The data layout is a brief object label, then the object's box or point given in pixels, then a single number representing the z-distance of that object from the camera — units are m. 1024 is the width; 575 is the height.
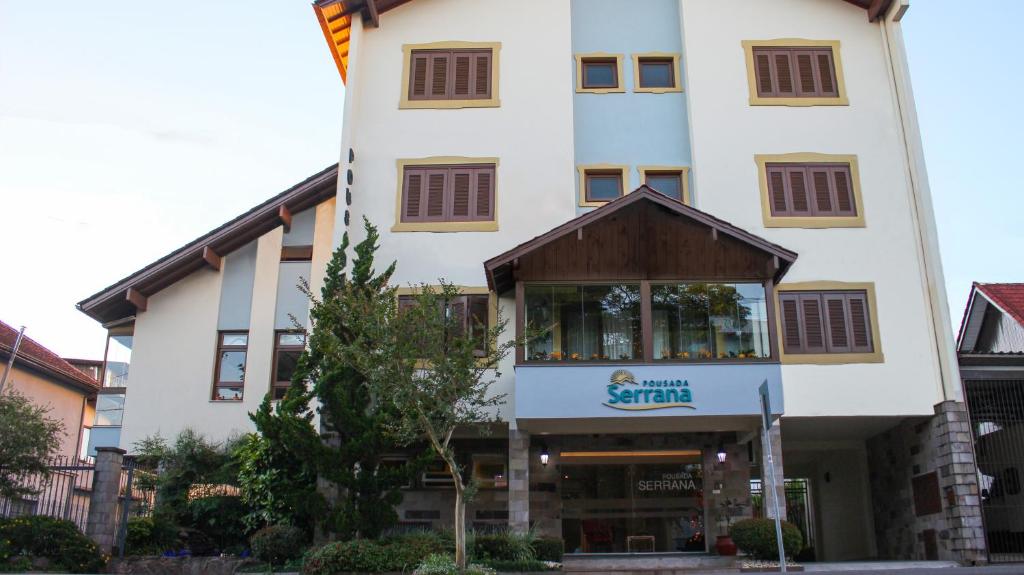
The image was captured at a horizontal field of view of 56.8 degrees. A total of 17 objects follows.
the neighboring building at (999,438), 20.86
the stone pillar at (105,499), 18.56
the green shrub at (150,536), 19.33
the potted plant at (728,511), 21.44
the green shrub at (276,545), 18.19
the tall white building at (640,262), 20.20
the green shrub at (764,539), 18.08
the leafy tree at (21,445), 18.48
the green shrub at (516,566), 17.44
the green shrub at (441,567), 15.67
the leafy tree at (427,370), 16.08
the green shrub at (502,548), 18.00
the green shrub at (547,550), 18.66
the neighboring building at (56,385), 29.19
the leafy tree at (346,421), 17.95
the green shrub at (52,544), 17.77
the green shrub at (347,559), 16.77
